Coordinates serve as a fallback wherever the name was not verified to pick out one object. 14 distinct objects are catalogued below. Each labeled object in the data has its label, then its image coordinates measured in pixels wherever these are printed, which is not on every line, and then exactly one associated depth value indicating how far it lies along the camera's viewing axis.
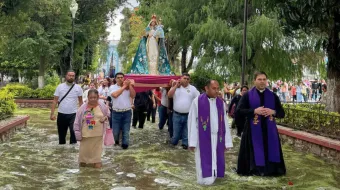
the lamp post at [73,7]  20.39
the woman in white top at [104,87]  13.43
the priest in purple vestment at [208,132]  6.71
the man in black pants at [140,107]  13.11
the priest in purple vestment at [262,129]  7.21
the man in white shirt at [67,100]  9.67
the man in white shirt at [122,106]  9.48
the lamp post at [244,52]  14.15
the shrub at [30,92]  23.55
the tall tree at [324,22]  9.62
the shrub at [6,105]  12.75
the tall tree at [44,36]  24.08
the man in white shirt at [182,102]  9.90
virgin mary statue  11.98
